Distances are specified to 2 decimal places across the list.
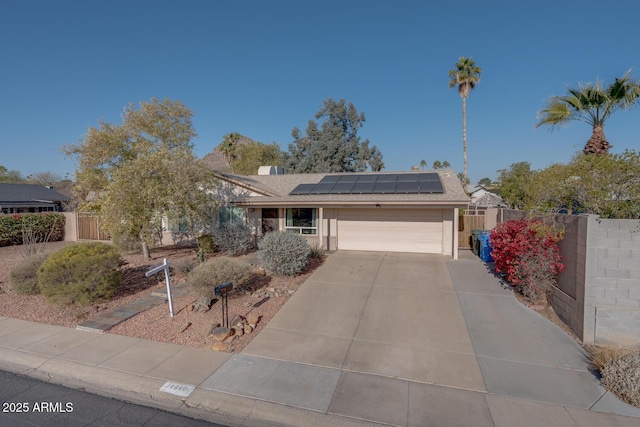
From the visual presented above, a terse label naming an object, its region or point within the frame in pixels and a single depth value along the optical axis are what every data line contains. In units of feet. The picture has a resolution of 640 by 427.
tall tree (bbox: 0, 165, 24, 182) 198.16
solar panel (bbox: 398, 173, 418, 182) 47.14
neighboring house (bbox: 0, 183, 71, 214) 101.70
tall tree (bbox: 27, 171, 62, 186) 200.76
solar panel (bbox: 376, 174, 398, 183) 48.58
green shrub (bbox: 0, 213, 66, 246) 53.93
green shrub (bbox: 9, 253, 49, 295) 27.66
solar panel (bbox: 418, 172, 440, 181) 46.51
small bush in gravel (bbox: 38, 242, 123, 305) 23.76
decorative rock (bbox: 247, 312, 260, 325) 21.79
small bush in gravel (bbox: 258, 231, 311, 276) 31.09
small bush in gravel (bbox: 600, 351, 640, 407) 13.98
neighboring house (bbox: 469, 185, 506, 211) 75.25
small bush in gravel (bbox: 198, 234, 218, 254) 44.24
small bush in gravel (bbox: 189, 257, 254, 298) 24.23
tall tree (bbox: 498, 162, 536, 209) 34.19
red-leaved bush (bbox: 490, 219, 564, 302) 23.11
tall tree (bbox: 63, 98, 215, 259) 35.60
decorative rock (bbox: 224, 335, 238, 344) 19.43
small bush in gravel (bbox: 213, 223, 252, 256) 43.70
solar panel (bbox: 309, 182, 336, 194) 46.61
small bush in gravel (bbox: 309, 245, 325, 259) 38.37
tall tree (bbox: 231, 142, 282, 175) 131.03
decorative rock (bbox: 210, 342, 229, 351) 18.60
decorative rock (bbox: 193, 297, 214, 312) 23.55
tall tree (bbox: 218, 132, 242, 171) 141.38
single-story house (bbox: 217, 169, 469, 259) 41.14
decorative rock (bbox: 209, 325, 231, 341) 19.43
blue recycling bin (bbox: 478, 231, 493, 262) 37.84
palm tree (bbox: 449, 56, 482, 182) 85.61
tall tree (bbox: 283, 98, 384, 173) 106.52
